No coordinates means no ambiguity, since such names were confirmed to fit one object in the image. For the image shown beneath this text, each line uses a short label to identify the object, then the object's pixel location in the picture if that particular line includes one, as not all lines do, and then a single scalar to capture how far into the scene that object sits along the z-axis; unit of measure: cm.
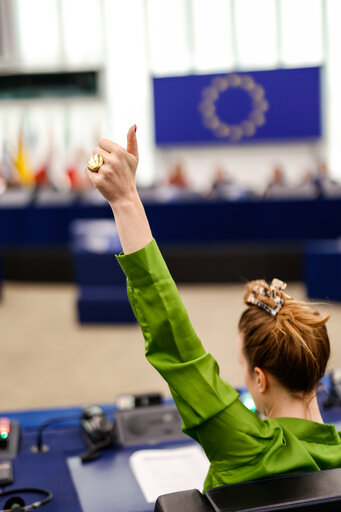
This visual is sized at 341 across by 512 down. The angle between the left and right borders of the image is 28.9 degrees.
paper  206
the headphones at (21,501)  182
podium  616
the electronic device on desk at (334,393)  264
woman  133
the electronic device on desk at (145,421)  239
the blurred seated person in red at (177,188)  1037
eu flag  1616
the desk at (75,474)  194
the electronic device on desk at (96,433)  227
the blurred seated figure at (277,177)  1208
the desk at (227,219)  762
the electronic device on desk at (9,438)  227
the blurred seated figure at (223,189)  1030
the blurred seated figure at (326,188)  808
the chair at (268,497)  125
